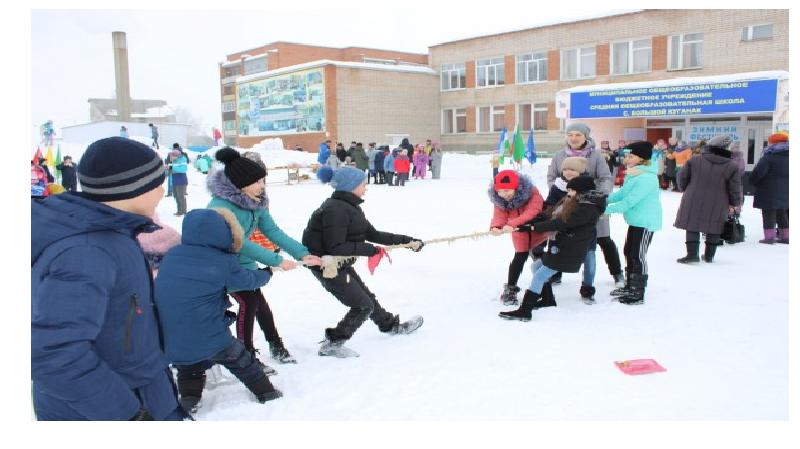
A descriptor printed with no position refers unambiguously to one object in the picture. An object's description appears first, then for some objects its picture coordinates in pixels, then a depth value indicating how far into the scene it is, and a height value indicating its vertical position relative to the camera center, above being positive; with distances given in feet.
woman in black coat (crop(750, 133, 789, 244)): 28.48 -1.43
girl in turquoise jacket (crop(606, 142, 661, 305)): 18.76 -1.68
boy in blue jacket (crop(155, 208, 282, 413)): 10.32 -2.34
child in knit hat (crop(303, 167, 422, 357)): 13.78 -1.90
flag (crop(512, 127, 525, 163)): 78.33 +1.50
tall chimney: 152.56 +20.48
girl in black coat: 16.81 -2.16
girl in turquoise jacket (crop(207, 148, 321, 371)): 12.68 -1.29
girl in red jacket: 18.17 -1.65
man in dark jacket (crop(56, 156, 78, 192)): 51.01 -0.78
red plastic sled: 13.22 -4.79
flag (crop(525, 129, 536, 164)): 83.46 +1.14
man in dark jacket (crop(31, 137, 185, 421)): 5.21 -1.25
